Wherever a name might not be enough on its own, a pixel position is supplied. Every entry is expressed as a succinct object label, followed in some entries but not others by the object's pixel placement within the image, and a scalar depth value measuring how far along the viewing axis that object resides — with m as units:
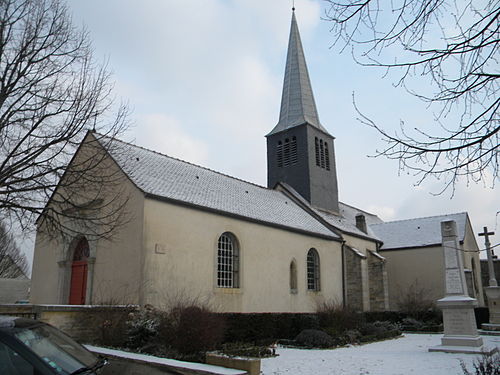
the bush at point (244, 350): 9.76
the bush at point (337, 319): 16.17
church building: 14.62
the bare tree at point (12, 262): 43.88
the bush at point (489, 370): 5.28
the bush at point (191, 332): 9.88
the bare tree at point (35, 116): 9.79
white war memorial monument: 12.22
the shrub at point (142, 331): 10.87
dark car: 3.41
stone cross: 23.02
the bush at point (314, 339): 13.52
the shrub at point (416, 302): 22.97
